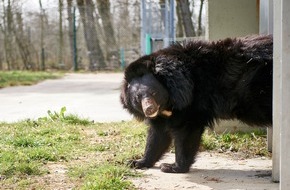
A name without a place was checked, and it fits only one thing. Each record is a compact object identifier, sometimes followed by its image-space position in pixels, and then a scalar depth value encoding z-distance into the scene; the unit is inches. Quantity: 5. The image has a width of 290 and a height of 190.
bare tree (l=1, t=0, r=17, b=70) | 812.6
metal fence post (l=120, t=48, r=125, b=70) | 781.9
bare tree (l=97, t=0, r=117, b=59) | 738.2
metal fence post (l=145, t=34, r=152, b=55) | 354.6
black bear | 150.5
